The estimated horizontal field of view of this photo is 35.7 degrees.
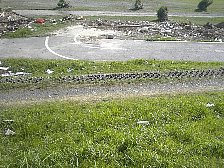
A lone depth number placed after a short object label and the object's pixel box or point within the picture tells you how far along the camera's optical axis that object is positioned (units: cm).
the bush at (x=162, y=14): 2394
